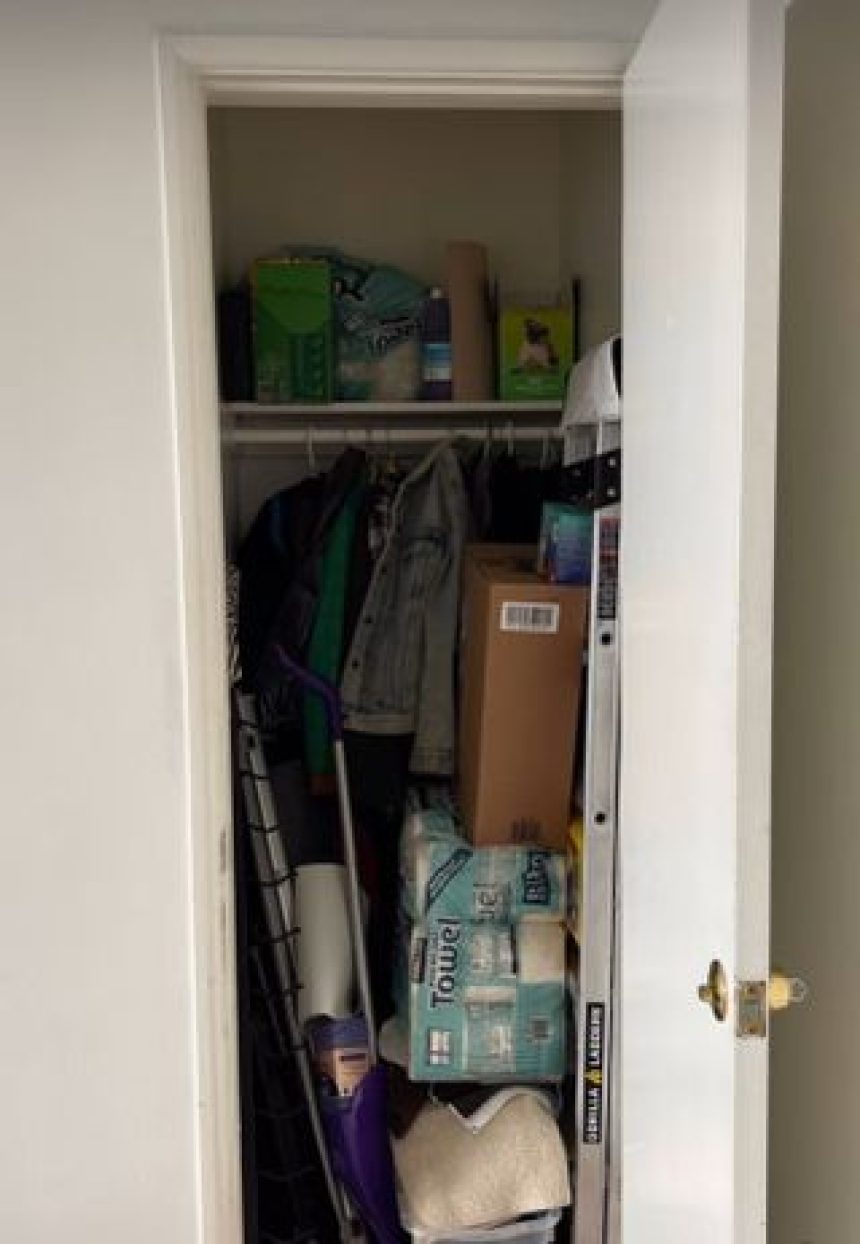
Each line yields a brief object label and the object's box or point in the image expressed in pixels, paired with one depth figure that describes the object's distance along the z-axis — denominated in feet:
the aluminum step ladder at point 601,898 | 6.21
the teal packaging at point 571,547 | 6.77
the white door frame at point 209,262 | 4.99
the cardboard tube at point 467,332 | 9.27
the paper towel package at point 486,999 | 6.95
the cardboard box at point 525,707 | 6.76
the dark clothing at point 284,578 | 8.78
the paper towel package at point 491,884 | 6.99
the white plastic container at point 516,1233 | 6.82
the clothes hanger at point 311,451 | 9.12
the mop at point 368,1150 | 7.11
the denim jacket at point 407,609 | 8.73
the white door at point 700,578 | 3.68
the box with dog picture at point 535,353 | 9.27
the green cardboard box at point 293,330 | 9.04
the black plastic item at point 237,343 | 9.15
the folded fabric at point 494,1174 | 6.72
